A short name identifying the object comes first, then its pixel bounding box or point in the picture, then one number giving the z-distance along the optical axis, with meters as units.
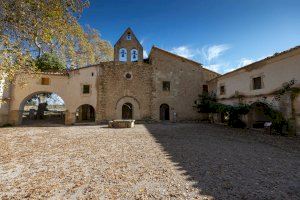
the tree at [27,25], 5.65
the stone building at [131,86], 13.04
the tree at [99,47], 17.84
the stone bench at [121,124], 10.92
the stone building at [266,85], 8.07
